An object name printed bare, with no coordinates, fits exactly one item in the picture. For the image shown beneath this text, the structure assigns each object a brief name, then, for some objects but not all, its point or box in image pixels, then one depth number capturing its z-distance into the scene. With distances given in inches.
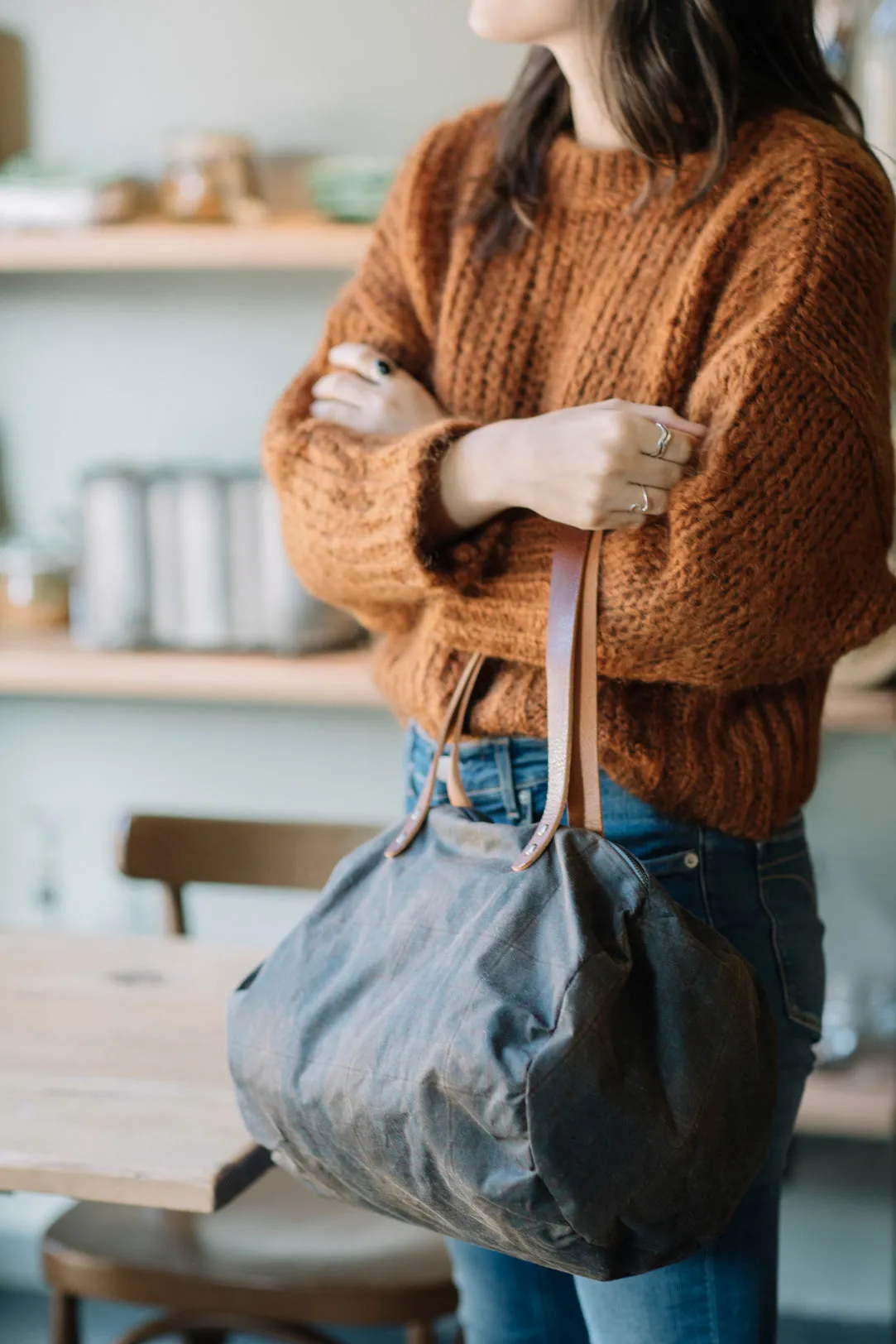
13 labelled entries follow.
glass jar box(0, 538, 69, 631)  122.3
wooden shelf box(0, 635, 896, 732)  110.6
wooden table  74.6
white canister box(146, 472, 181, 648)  115.0
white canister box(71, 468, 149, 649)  115.0
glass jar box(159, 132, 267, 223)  113.4
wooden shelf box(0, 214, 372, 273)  107.9
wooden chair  92.3
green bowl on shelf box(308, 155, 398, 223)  109.4
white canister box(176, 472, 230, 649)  113.5
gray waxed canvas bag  66.9
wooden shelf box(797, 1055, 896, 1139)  106.2
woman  71.9
